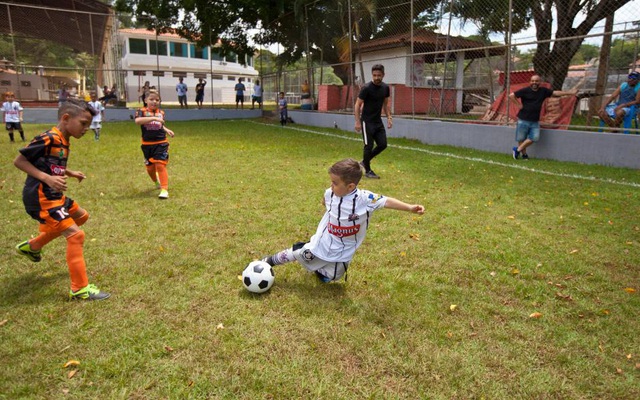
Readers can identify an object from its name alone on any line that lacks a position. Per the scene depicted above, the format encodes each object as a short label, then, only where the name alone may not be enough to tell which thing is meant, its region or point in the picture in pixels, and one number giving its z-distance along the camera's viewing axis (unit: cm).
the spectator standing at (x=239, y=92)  2684
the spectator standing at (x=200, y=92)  2633
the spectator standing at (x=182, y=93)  2611
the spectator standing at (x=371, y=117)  852
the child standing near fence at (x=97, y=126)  1461
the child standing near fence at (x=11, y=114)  1343
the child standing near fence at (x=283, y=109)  2088
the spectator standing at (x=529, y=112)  1030
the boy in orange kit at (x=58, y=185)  349
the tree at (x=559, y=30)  1218
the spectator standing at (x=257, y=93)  2684
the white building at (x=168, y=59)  4446
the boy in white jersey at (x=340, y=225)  354
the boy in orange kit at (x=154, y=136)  705
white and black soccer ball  369
